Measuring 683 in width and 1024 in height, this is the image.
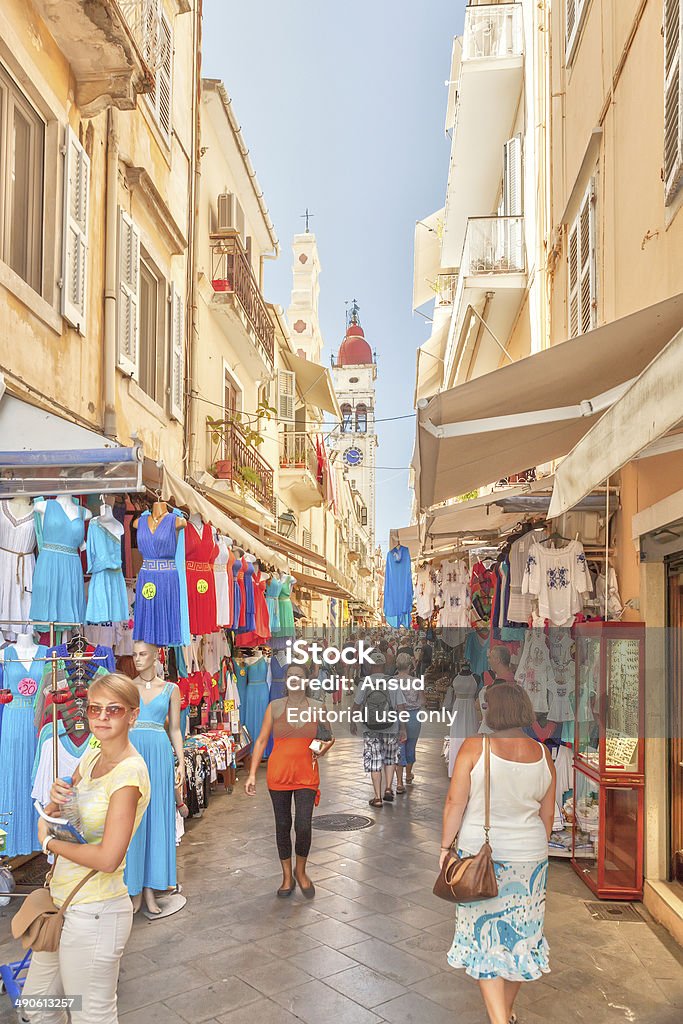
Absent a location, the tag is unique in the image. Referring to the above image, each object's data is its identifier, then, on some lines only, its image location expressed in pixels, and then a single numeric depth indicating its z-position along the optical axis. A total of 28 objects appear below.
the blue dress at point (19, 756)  5.50
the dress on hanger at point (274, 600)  11.49
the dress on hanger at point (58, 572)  5.26
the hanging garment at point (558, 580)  7.94
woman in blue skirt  4.07
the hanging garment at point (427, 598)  14.38
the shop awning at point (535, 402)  4.79
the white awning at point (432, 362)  25.91
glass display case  6.53
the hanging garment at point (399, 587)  12.16
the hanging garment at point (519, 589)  8.72
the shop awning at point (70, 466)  5.14
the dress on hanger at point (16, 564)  5.37
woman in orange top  6.73
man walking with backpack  10.16
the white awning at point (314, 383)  23.89
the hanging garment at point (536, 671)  8.21
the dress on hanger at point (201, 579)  6.89
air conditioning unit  15.12
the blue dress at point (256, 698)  11.63
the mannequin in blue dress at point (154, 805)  6.13
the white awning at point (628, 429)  2.88
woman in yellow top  3.22
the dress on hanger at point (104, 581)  5.37
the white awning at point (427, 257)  25.38
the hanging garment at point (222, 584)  7.61
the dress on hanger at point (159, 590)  5.98
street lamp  22.41
